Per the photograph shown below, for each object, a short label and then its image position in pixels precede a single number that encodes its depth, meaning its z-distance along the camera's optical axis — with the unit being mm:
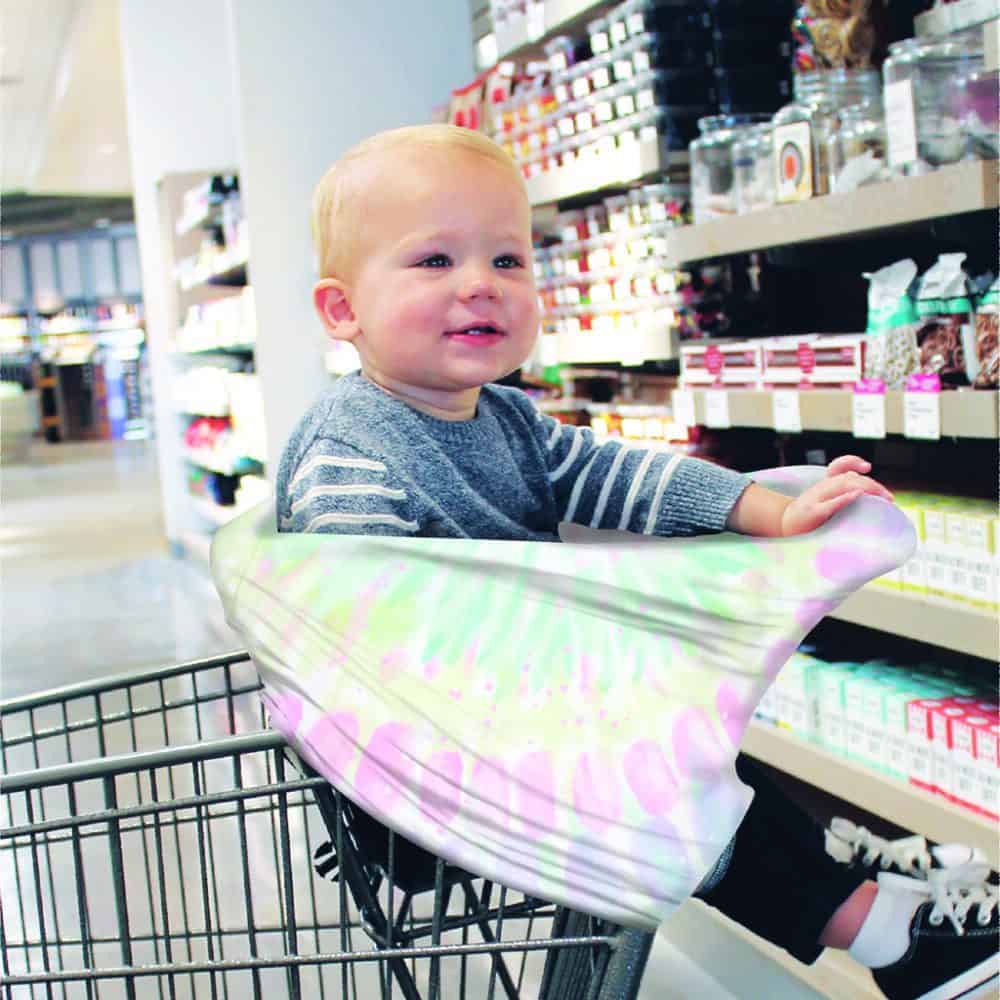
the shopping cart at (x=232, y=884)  1160
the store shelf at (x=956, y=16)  2371
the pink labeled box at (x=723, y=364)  2771
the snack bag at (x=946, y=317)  2240
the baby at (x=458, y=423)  1286
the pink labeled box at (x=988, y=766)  2223
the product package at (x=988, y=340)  2141
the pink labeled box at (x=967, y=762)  2268
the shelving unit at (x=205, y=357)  6789
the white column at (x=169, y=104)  7762
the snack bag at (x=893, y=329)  2350
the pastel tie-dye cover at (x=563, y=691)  1026
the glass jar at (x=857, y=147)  2414
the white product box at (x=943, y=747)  2330
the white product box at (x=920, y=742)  2387
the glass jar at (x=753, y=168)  2750
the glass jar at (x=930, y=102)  2254
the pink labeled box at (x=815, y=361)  2479
